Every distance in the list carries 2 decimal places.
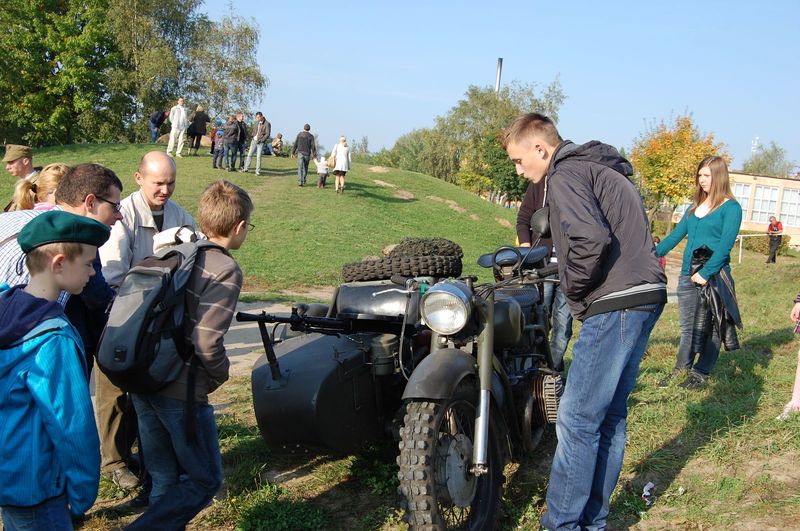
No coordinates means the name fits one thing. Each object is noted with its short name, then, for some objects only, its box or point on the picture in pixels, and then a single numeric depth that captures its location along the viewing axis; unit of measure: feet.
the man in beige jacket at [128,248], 12.75
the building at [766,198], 162.20
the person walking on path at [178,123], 72.95
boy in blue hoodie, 7.00
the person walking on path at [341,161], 73.10
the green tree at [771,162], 295.69
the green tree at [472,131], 189.39
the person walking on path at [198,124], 77.01
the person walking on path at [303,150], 72.84
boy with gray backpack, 8.79
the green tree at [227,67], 138.21
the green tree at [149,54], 133.49
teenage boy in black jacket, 10.15
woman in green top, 19.21
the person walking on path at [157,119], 93.20
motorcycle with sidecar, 10.02
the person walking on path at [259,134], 73.10
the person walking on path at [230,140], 70.88
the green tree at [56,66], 134.82
